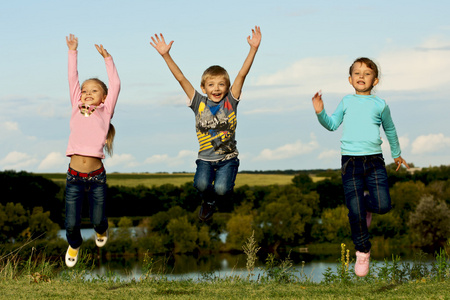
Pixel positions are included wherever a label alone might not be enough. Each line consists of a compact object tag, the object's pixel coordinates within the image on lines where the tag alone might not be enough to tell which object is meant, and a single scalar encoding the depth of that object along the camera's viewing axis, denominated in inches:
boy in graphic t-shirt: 369.4
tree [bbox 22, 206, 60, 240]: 3348.9
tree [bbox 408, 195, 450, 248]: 3548.2
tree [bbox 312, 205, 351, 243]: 4077.3
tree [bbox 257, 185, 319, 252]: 4097.2
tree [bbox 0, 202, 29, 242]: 3251.2
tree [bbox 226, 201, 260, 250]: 3993.6
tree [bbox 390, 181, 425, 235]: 4148.6
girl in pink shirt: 361.1
